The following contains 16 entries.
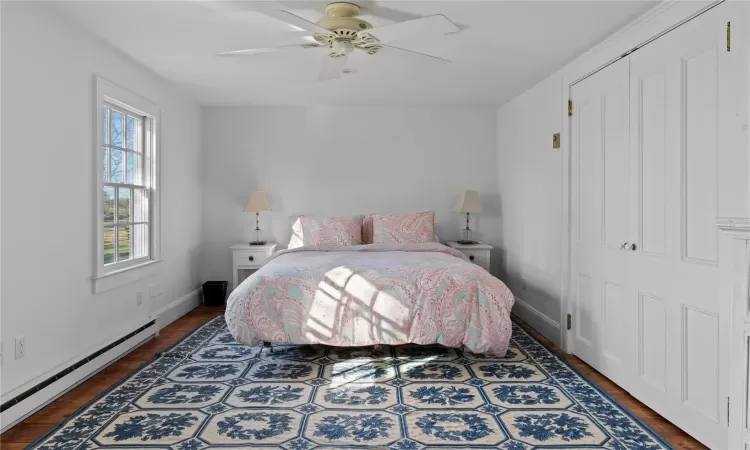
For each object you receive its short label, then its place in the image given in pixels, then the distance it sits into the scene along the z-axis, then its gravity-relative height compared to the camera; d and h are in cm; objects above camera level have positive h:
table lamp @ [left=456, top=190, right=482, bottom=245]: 524 +24
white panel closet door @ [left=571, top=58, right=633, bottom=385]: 290 +3
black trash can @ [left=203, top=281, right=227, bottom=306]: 518 -74
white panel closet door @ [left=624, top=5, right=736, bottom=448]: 217 -1
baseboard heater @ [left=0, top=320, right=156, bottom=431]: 239 -89
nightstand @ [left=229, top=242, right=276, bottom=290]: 511 -33
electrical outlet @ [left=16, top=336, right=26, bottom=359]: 245 -63
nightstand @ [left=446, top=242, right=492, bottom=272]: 510 -30
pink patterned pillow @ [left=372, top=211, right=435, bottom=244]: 494 -4
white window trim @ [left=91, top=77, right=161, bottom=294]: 320 +24
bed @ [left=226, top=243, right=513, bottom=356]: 327 -59
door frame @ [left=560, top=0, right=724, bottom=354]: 244 +107
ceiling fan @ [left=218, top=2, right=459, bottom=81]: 262 +116
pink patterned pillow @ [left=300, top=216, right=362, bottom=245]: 489 -6
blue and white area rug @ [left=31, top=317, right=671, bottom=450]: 225 -100
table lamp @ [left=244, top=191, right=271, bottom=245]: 521 +24
